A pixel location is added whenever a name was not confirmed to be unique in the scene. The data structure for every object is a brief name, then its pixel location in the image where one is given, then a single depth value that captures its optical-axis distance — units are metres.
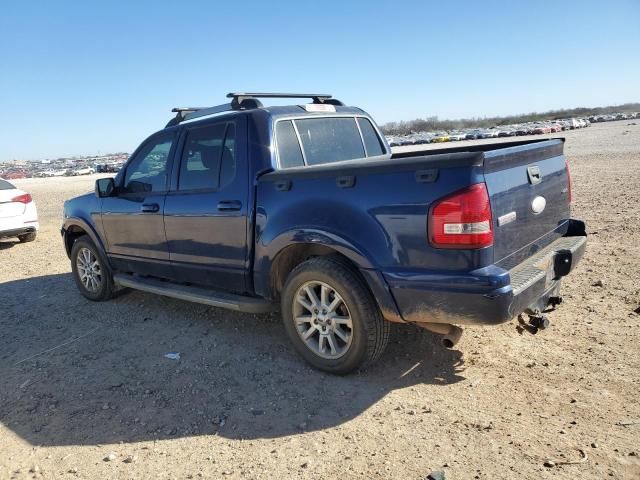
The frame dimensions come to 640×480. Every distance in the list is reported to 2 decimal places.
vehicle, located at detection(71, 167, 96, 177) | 76.25
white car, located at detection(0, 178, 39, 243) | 9.75
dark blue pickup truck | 3.07
